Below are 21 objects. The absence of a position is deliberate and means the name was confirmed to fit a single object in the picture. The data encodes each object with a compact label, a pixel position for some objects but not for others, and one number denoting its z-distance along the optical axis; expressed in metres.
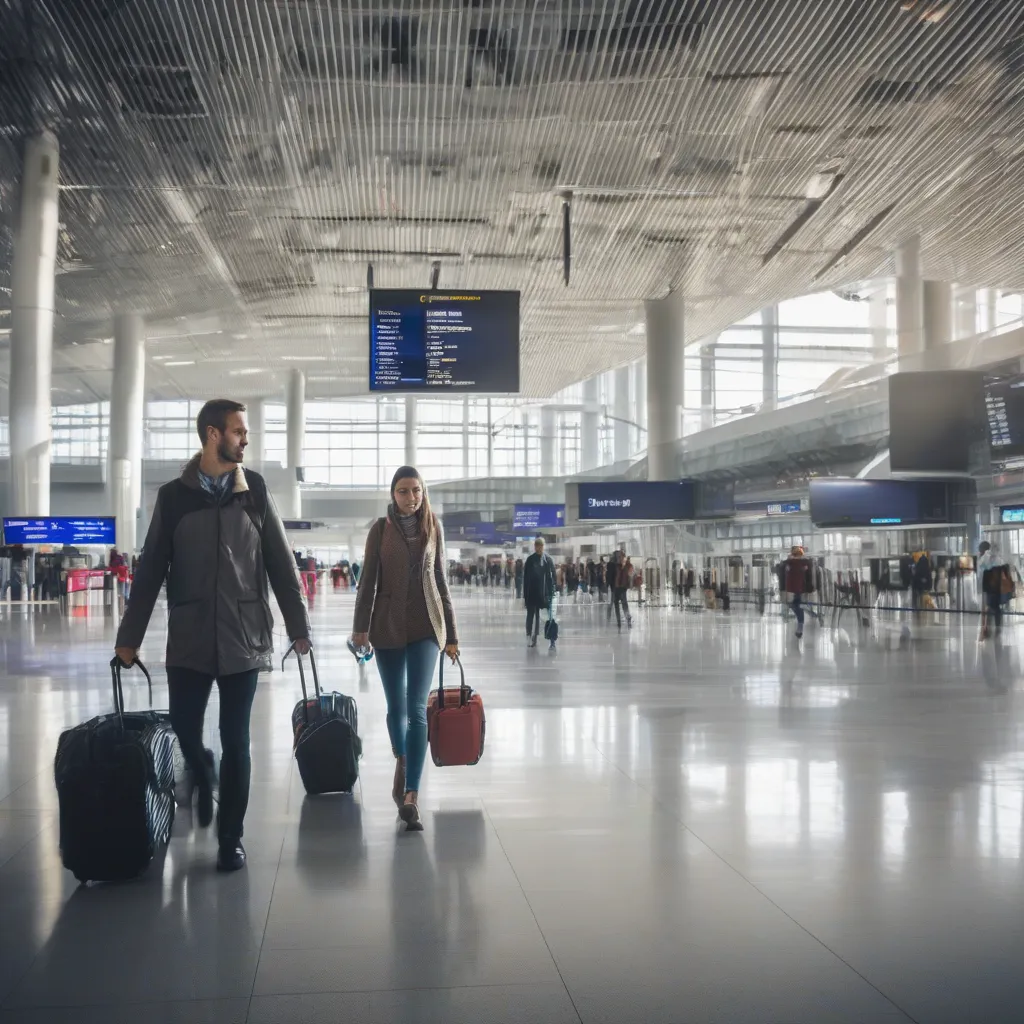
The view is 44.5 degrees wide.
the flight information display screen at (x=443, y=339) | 20.36
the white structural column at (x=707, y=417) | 31.83
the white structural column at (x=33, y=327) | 20.94
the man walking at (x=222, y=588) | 4.80
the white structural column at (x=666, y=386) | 31.55
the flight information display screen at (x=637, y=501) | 29.17
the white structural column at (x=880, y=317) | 33.77
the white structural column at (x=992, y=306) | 31.36
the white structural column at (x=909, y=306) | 27.38
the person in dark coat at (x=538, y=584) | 17.69
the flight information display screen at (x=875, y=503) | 25.97
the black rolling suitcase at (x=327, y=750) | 6.26
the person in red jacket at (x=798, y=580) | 20.66
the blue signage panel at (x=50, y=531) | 23.34
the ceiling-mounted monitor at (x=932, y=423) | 24.50
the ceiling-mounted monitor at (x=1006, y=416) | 22.55
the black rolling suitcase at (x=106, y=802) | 4.55
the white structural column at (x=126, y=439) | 36.72
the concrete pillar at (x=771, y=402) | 31.52
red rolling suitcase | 6.23
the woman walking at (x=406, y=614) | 5.84
